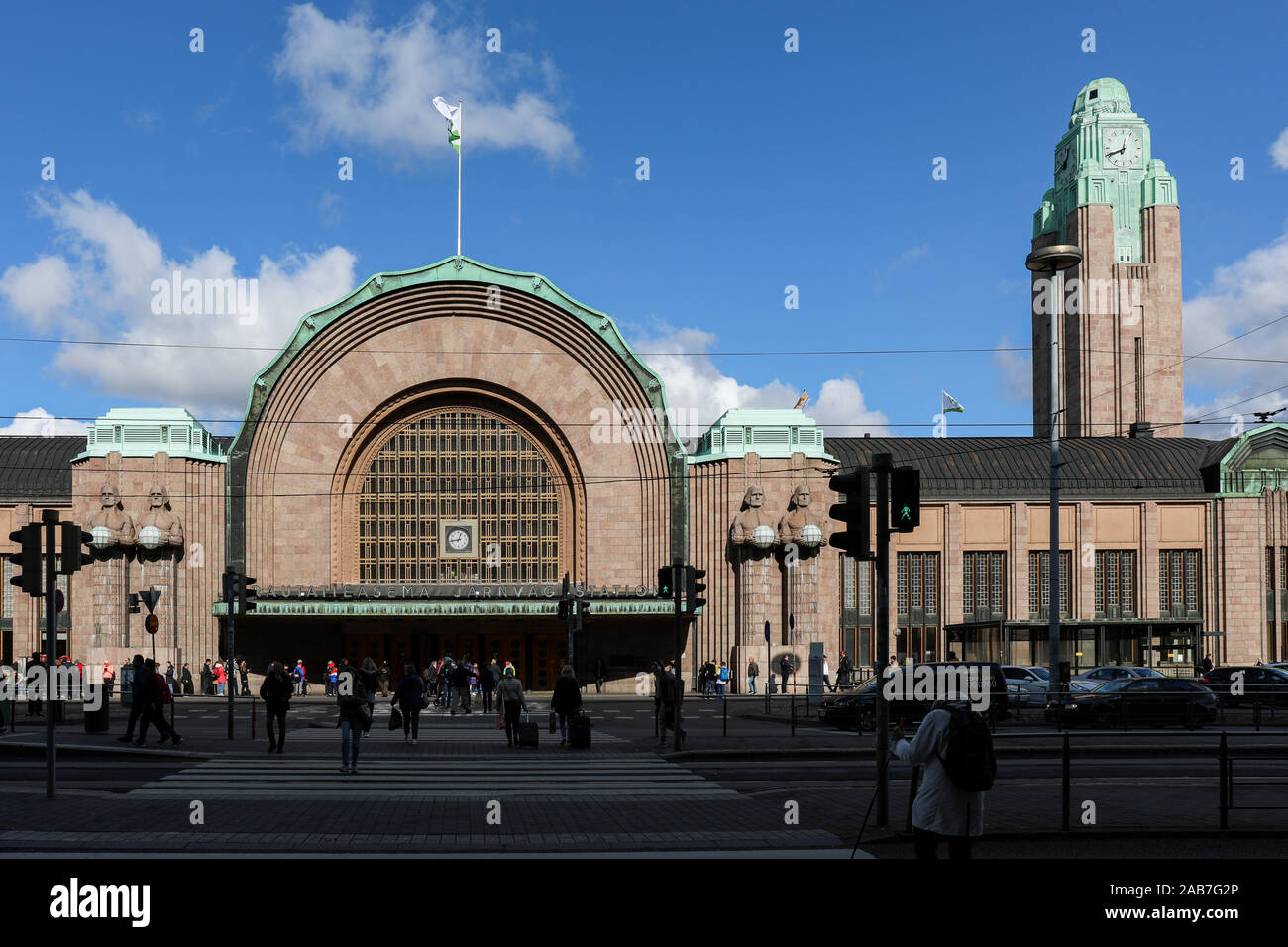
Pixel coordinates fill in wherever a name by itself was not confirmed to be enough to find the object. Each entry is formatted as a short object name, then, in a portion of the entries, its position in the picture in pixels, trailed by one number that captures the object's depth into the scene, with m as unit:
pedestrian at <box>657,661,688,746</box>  24.56
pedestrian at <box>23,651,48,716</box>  29.79
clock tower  70.38
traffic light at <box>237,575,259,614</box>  28.17
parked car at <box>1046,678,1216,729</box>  27.66
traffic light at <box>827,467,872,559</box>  13.63
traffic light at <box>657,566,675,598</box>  24.73
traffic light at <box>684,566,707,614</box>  25.52
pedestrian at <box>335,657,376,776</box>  18.08
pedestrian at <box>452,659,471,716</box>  33.94
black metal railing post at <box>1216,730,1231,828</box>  12.64
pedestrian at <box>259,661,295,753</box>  21.84
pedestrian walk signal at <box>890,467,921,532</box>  13.60
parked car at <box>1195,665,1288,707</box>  29.12
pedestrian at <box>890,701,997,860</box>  8.62
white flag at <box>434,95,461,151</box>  47.41
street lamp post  28.06
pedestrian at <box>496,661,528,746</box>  23.38
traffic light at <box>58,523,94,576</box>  16.05
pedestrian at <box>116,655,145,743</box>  23.38
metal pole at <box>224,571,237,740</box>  27.03
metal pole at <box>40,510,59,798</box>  14.70
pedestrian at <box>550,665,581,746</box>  23.88
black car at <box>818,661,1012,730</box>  26.59
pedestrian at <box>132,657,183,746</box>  23.00
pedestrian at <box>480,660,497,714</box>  33.38
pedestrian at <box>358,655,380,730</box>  19.69
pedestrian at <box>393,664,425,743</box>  23.28
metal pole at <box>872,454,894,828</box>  12.49
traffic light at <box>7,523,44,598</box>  15.67
